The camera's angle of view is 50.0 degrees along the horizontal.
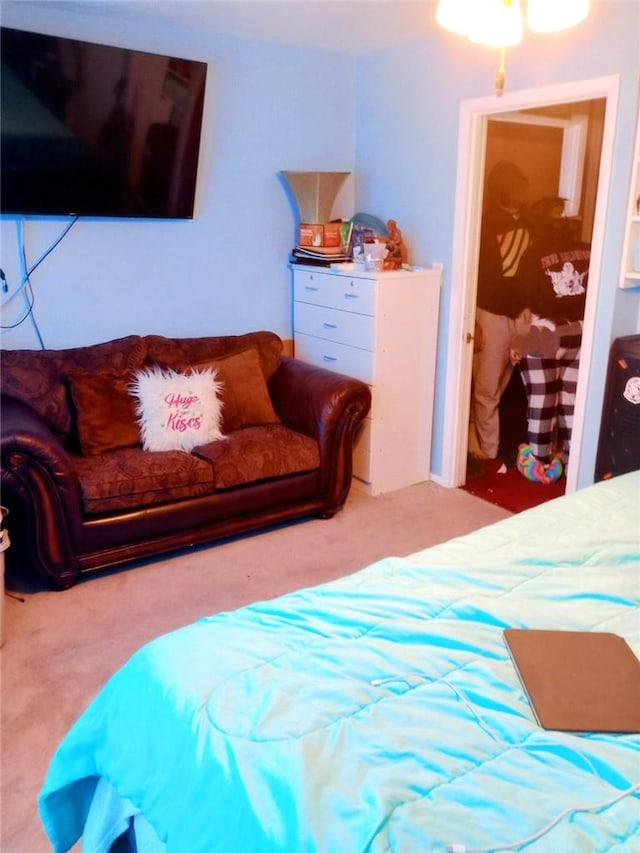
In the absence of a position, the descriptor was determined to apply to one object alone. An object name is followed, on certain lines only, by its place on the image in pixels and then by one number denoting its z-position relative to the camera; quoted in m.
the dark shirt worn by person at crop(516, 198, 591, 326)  4.04
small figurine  3.79
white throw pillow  3.18
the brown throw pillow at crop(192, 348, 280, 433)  3.51
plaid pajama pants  3.97
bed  0.94
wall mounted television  3.03
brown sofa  2.71
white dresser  3.62
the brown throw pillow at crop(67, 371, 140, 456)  3.09
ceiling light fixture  1.62
